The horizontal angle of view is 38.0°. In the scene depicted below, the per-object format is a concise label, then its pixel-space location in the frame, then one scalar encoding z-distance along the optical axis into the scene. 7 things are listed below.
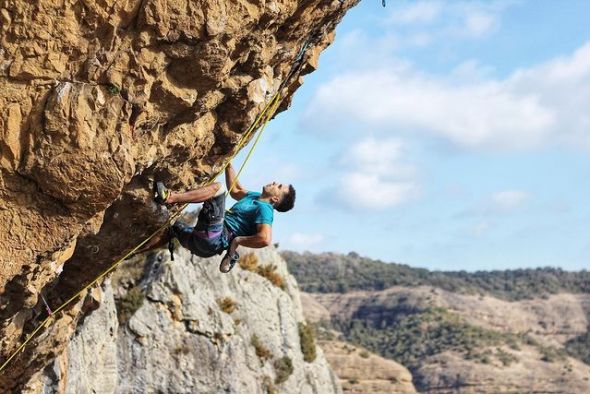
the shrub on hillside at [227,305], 23.65
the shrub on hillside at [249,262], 26.77
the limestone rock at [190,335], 20.09
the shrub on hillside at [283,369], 24.14
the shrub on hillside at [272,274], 27.59
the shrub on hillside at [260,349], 23.94
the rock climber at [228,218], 9.52
